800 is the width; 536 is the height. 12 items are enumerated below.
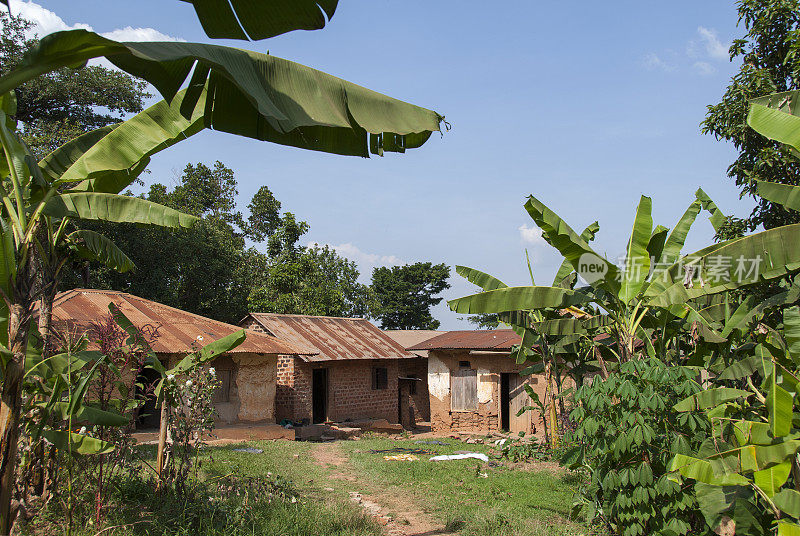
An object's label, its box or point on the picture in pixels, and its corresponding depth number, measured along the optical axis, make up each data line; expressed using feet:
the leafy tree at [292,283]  81.71
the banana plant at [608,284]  22.66
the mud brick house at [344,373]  56.03
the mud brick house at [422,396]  73.82
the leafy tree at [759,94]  30.63
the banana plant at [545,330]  28.40
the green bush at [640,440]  16.70
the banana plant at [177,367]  19.60
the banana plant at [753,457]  12.31
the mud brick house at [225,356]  43.73
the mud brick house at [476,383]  59.82
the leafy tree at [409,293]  129.90
